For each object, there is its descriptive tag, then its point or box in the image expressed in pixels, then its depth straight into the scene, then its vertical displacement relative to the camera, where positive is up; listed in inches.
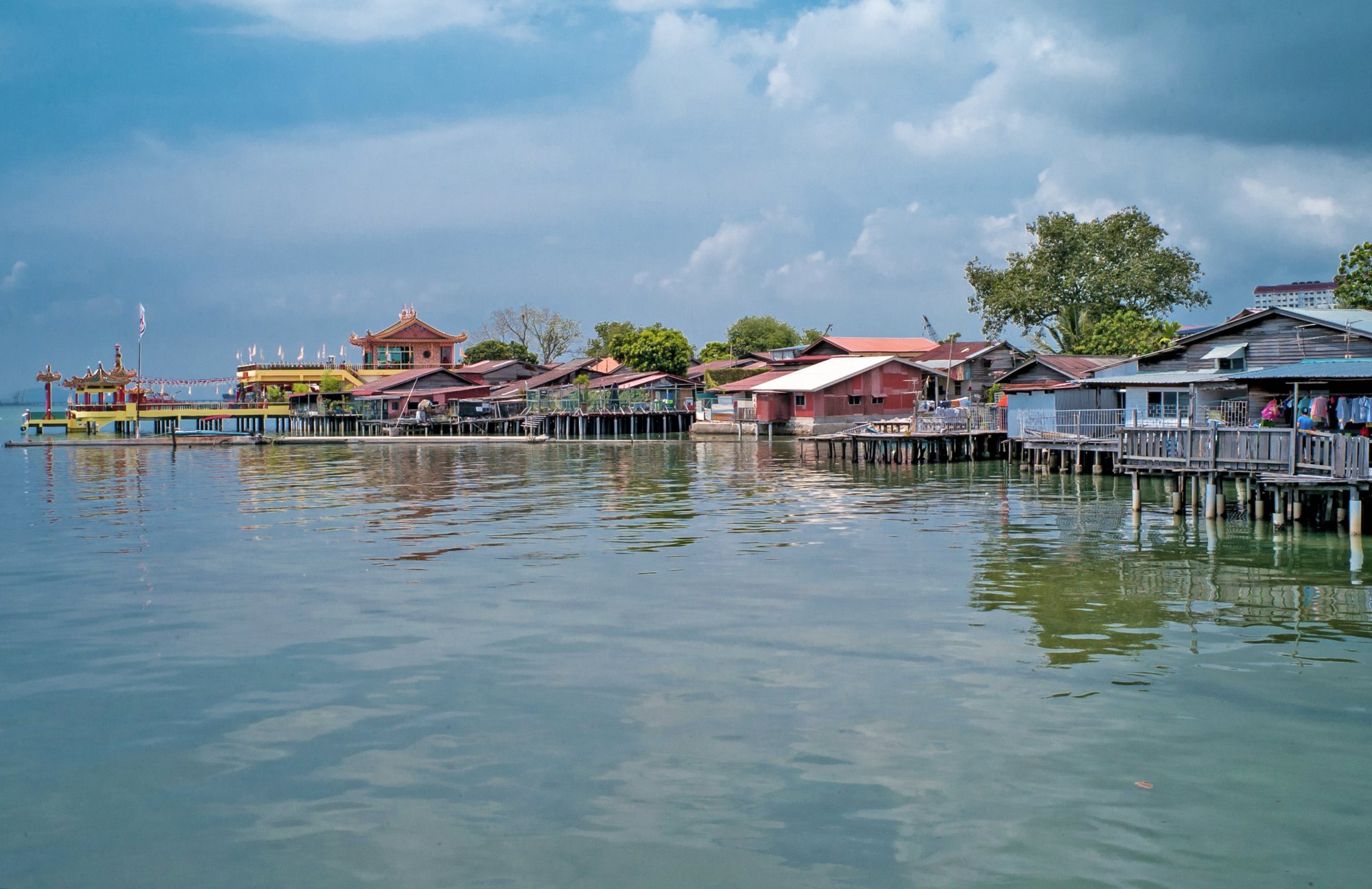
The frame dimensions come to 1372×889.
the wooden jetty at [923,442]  2100.1 -28.0
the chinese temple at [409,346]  4736.7 +371.4
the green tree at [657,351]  4079.7 +293.5
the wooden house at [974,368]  2977.4 +160.7
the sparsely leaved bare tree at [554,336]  5428.2 +465.4
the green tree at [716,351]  4820.4 +340.0
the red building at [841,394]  3026.6 +95.8
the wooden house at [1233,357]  1496.1 +97.0
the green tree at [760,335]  4810.5 +409.1
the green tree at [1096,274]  3321.9 +459.1
